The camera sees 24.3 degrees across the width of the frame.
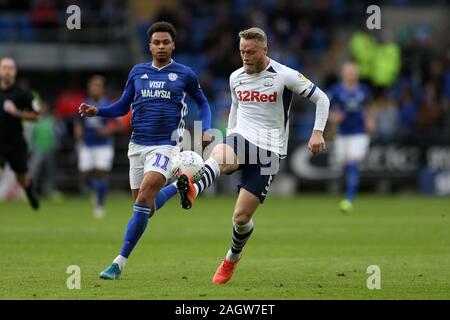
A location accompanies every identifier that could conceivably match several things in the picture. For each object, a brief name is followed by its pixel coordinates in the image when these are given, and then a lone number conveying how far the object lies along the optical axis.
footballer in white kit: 10.21
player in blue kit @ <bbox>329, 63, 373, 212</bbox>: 21.34
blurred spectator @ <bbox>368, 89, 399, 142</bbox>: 28.38
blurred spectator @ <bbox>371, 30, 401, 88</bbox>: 29.05
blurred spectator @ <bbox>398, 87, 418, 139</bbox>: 29.08
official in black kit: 18.67
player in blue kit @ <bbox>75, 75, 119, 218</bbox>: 21.58
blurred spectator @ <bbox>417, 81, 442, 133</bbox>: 29.00
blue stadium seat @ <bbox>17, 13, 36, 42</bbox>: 29.81
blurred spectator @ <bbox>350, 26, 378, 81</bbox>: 29.58
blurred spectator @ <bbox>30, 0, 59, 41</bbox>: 29.67
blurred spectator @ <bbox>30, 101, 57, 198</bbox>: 27.30
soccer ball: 9.66
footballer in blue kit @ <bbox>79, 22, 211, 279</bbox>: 10.96
